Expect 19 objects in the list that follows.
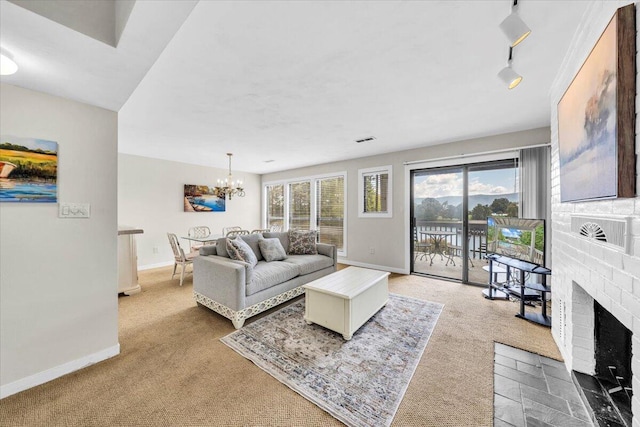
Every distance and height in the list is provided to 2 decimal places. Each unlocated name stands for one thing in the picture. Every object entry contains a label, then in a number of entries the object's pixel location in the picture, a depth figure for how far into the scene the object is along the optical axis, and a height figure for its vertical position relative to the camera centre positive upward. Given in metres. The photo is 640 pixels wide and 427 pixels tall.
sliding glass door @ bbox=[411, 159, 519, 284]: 3.63 +0.02
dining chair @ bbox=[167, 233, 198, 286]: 3.87 -0.70
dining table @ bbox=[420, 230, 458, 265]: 4.22 -0.50
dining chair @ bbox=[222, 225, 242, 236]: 5.93 -0.40
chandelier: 4.85 +0.50
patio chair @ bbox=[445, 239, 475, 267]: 4.04 -0.70
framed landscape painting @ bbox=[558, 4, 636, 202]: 0.97 +0.48
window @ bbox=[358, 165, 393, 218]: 4.68 +0.44
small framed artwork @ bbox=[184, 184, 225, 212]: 5.46 +0.34
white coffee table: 2.22 -0.90
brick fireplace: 0.99 -0.28
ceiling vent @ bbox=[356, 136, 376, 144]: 3.71 +1.21
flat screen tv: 2.74 -0.31
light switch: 1.76 +0.03
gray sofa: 2.46 -0.81
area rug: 1.53 -1.22
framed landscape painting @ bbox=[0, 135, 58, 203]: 1.57 +0.31
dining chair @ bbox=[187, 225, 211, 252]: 5.41 -0.44
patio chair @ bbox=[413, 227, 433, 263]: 4.45 -0.67
